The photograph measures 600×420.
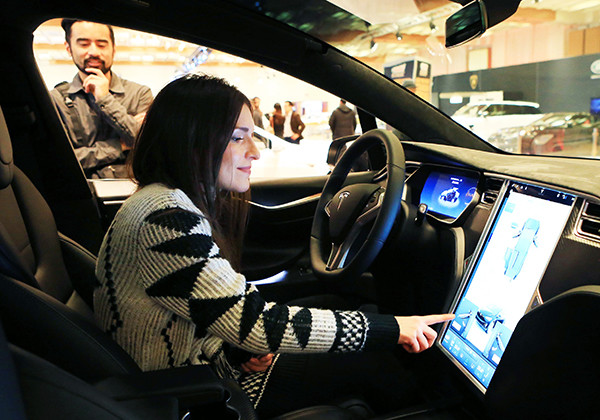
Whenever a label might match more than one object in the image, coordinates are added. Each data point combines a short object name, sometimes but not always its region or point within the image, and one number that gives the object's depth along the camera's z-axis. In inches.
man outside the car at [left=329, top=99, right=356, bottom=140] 158.4
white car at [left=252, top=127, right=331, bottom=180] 165.5
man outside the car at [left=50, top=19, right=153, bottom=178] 89.8
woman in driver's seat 37.3
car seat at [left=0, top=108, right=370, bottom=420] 30.9
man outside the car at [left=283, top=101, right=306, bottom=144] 287.6
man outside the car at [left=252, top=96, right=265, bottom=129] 202.2
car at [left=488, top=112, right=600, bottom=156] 187.5
